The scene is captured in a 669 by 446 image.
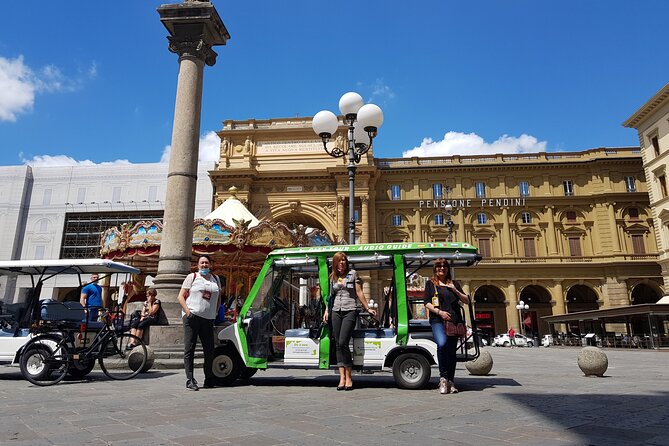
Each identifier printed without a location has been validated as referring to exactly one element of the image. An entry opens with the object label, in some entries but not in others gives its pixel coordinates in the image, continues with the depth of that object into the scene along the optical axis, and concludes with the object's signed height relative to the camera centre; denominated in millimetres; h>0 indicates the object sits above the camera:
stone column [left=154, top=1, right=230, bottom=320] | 9836 +4453
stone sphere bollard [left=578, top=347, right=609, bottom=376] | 8109 -438
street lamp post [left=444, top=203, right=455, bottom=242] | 19066 +5100
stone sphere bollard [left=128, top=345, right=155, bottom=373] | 7562 -375
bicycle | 6629 -263
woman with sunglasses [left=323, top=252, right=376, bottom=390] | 5914 +343
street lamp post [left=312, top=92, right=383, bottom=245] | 11000 +5019
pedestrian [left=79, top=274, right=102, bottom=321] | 8851 +767
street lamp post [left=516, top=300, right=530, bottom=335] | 34728 +1712
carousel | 15109 +3009
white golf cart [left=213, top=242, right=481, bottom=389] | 6277 +75
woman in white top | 6273 +313
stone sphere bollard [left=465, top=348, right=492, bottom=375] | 8359 -524
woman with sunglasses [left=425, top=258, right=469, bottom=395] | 5699 +285
